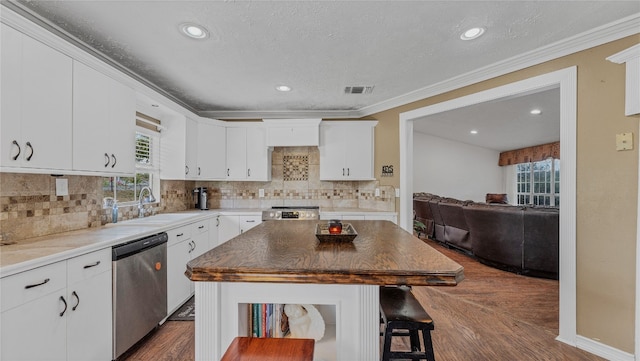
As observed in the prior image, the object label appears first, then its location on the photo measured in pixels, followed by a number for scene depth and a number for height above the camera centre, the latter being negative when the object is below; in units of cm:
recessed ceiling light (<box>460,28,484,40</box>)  195 +110
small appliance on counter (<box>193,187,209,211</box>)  388 -26
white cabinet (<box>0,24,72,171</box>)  140 +43
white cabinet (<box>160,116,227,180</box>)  328 +39
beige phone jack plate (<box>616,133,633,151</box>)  182 +27
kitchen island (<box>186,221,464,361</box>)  98 -36
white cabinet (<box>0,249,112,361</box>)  124 -71
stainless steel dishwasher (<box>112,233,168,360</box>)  183 -83
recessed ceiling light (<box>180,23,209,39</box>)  188 +108
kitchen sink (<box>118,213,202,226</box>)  251 -41
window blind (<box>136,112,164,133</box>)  282 +64
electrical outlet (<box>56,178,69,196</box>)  197 -6
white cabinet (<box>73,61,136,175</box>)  182 +43
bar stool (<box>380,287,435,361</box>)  132 -70
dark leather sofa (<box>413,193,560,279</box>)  336 -77
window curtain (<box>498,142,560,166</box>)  681 +74
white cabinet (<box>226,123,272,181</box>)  396 +40
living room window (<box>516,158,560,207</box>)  703 -5
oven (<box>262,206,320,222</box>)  363 -46
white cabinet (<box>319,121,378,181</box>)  389 +44
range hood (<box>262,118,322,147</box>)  384 +69
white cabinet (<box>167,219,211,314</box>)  246 -78
